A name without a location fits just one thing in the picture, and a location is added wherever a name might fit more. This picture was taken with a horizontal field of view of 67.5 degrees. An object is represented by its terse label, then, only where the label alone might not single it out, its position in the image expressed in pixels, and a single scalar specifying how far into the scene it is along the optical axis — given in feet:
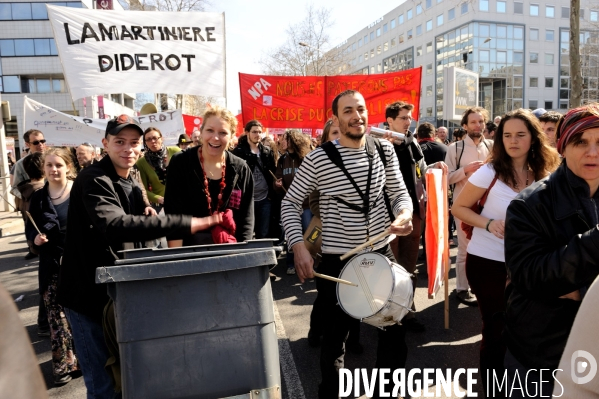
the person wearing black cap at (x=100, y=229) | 7.43
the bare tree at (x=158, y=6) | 70.90
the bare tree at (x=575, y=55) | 33.19
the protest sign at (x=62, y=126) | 26.68
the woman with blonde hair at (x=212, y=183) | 9.94
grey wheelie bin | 5.68
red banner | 28.63
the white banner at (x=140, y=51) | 18.06
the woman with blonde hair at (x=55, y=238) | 12.22
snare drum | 8.61
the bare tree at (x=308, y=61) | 102.50
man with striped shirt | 9.55
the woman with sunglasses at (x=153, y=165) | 18.47
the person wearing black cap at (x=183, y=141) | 30.96
